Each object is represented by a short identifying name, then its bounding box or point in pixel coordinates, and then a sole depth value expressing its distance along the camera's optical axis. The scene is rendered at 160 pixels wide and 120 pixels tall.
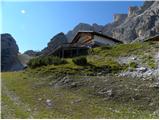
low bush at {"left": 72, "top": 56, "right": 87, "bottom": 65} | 17.22
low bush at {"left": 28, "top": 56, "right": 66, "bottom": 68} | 18.13
